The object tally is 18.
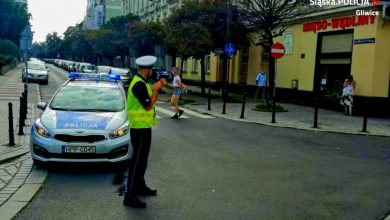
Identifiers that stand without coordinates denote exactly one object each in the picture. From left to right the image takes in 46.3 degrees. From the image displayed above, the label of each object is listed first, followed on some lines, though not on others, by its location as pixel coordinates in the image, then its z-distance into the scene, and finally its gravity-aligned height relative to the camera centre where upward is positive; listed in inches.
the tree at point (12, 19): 2381.9 +219.7
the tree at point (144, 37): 1581.0 +91.4
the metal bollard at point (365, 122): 551.9 -60.2
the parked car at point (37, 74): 1284.4 -45.0
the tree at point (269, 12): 775.1 +97.2
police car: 288.0 -46.7
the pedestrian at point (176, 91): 635.2 -38.2
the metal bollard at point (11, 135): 374.4 -63.8
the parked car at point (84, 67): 1787.6 -28.4
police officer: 228.7 -28.4
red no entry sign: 688.4 +27.7
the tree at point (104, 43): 2294.5 +97.3
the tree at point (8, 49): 2015.4 +40.0
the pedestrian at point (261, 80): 970.1 -25.6
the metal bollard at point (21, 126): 432.1 -64.8
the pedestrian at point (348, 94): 729.6 -35.1
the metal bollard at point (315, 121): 571.2 -64.6
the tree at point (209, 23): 1000.2 +95.5
